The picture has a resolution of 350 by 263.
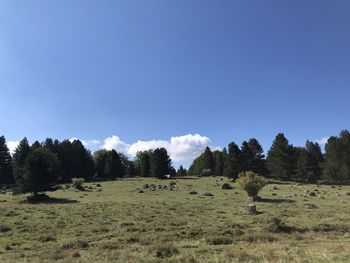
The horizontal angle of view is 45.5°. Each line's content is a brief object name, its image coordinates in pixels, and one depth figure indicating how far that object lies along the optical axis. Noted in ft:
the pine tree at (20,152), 345.86
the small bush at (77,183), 247.31
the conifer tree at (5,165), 343.87
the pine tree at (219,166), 400.22
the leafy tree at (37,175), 191.11
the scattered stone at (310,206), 141.28
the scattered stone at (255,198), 169.76
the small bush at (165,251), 59.77
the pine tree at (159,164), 363.97
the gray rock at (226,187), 235.22
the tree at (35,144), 363.85
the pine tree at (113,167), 371.35
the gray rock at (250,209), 124.26
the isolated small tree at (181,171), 534.41
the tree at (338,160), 313.32
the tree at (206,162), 432.09
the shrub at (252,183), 180.96
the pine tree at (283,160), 326.24
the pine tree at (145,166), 399.44
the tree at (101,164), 403.65
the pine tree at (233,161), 299.58
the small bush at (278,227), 86.88
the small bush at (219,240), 72.67
